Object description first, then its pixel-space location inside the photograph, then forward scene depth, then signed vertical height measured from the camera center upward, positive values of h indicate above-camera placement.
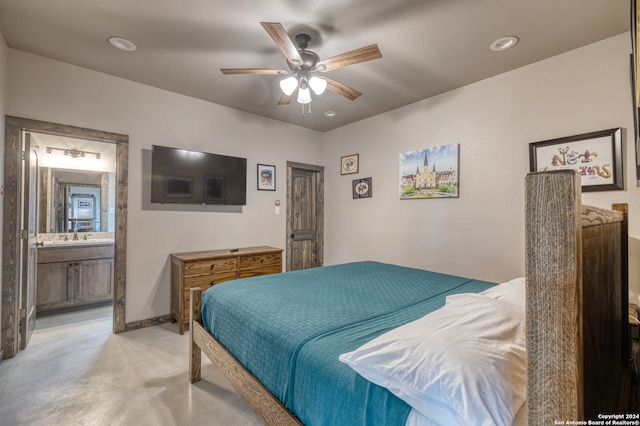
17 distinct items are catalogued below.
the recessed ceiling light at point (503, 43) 2.41 +1.50
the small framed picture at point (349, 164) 4.54 +0.86
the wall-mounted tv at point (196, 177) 3.41 +0.51
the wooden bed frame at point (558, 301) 0.43 -0.14
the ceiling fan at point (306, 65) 2.05 +1.21
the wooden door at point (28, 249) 2.78 -0.32
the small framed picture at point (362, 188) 4.36 +0.45
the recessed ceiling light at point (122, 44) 2.47 +1.55
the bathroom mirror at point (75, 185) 4.12 +0.49
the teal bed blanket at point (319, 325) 1.04 -0.55
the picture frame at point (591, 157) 2.37 +0.53
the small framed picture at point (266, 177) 4.33 +0.61
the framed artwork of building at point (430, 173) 3.40 +0.56
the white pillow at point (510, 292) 1.44 -0.42
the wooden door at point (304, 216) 4.71 +0.01
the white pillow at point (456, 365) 0.77 -0.46
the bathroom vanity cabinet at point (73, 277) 3.61 -0.79
